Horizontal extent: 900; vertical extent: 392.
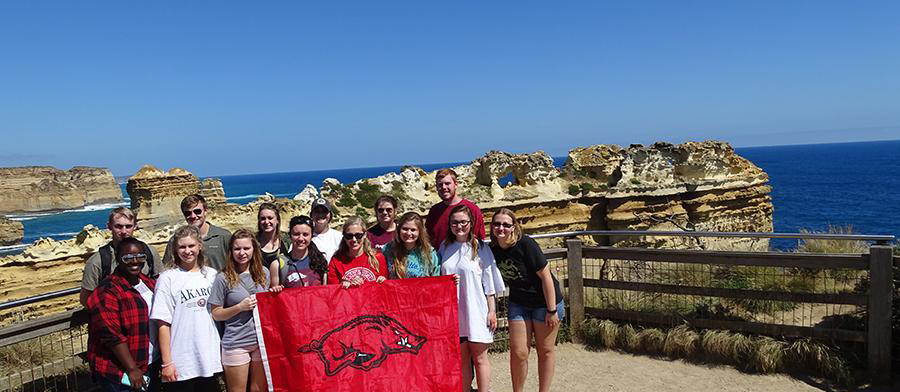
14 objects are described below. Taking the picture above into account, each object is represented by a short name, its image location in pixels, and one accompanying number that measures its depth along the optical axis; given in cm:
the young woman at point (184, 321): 394
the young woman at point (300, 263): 436
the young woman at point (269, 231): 479
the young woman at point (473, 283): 455
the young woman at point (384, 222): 510
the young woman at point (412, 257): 455
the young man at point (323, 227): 505
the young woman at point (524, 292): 456
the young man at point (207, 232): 476
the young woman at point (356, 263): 437
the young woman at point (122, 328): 383
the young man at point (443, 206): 504
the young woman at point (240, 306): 401
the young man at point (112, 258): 411
